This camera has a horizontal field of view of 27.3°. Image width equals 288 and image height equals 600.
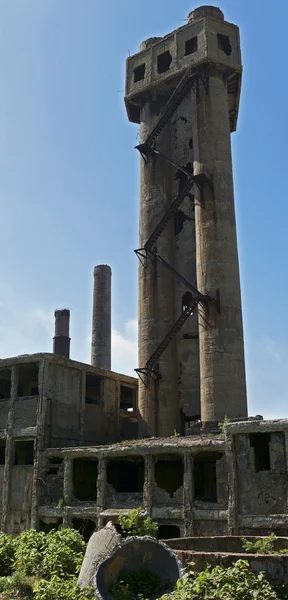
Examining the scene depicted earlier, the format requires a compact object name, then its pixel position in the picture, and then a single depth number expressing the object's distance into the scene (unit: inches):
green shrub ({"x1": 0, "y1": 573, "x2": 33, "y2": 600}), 512.7
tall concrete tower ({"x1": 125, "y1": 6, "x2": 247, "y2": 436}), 1048.2
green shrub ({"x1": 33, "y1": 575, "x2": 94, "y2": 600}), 434.5
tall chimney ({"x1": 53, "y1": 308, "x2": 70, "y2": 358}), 1508.4
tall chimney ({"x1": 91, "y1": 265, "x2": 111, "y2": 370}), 1637.6
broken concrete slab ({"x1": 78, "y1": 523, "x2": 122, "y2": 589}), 479.8
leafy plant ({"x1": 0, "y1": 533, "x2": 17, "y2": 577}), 617.6
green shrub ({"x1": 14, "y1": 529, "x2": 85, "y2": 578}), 553.0
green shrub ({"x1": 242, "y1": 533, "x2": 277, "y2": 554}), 482.6
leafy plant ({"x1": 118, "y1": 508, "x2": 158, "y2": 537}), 717.9
